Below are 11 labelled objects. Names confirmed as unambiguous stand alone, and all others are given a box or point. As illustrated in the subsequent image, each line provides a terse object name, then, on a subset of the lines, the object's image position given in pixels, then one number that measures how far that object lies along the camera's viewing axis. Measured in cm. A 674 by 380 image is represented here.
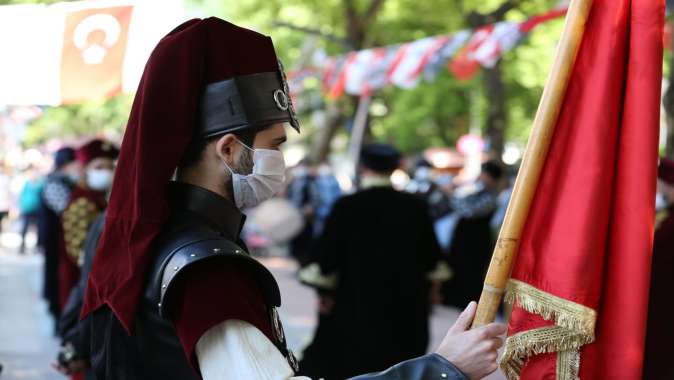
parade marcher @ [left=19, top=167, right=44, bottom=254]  3672
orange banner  969
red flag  456
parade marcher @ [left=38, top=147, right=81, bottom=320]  1873
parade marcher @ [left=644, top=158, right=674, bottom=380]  827
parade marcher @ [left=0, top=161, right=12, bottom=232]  3122
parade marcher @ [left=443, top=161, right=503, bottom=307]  2233
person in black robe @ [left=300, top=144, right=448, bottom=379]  1241
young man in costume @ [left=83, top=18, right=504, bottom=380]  390
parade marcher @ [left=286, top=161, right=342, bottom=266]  3300
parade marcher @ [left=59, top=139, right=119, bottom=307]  1364
